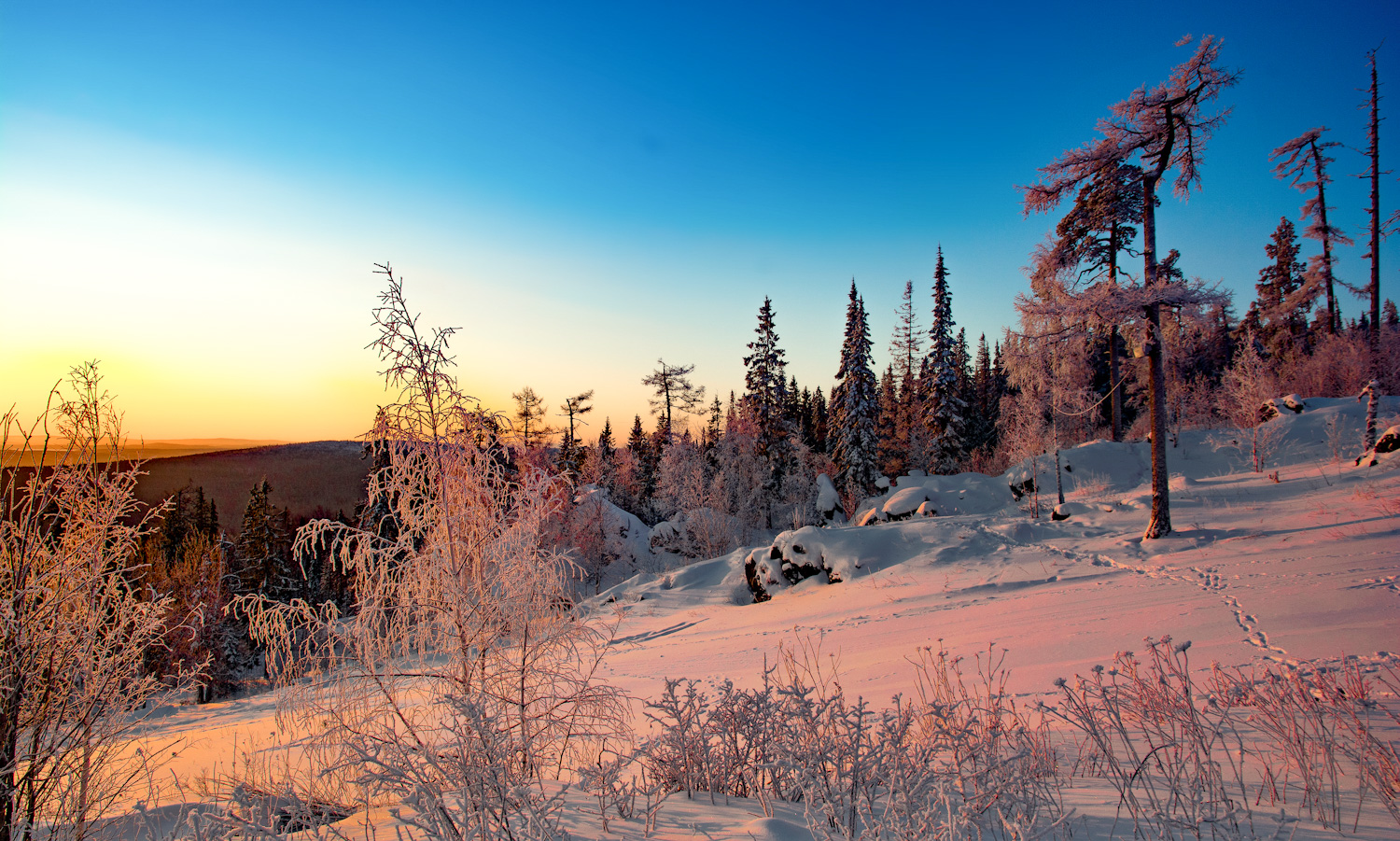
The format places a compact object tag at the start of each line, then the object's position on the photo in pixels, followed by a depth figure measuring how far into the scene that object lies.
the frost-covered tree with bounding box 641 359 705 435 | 38.34
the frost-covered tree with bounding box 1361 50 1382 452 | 22.34
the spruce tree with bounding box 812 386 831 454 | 47.81
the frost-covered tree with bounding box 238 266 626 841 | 3.79
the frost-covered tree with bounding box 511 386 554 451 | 37.66
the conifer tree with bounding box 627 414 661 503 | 37.78
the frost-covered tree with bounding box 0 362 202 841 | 3.94
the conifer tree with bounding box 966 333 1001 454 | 42.38
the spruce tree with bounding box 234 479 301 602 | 28.36
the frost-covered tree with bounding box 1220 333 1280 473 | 17.03
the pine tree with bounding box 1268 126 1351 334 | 22.95
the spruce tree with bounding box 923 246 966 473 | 30.77
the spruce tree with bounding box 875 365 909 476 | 31.00
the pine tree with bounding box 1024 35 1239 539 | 10.49
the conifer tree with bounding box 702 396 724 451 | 44.52
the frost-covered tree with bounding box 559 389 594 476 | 39.53
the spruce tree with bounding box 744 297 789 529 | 32.78
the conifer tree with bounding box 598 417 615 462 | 43.67
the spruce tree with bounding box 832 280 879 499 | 29.55
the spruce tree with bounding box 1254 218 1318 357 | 29.14
